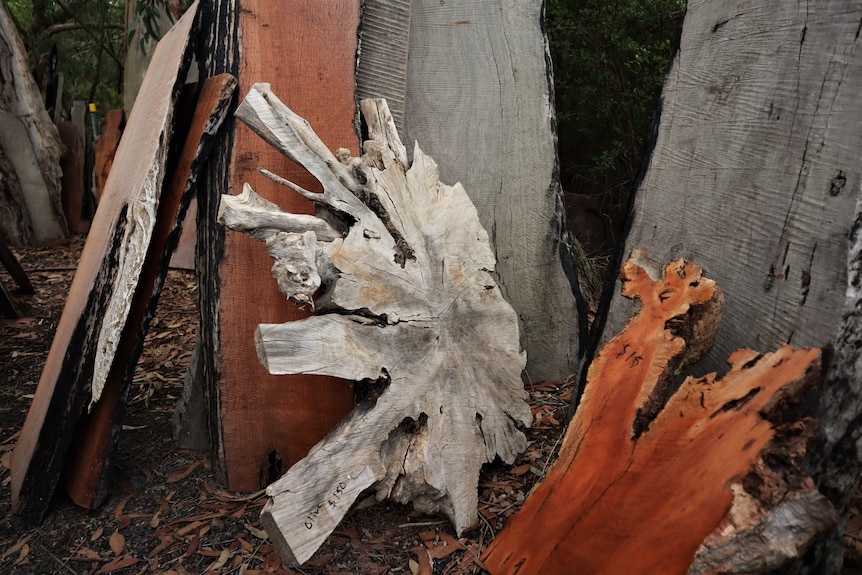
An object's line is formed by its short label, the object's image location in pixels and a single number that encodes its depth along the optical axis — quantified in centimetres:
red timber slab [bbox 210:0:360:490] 210
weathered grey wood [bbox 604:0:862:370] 134
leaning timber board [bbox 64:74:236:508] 204
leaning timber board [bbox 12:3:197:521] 196
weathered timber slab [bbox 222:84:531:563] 163
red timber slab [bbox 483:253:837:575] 109
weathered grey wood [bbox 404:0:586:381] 256
